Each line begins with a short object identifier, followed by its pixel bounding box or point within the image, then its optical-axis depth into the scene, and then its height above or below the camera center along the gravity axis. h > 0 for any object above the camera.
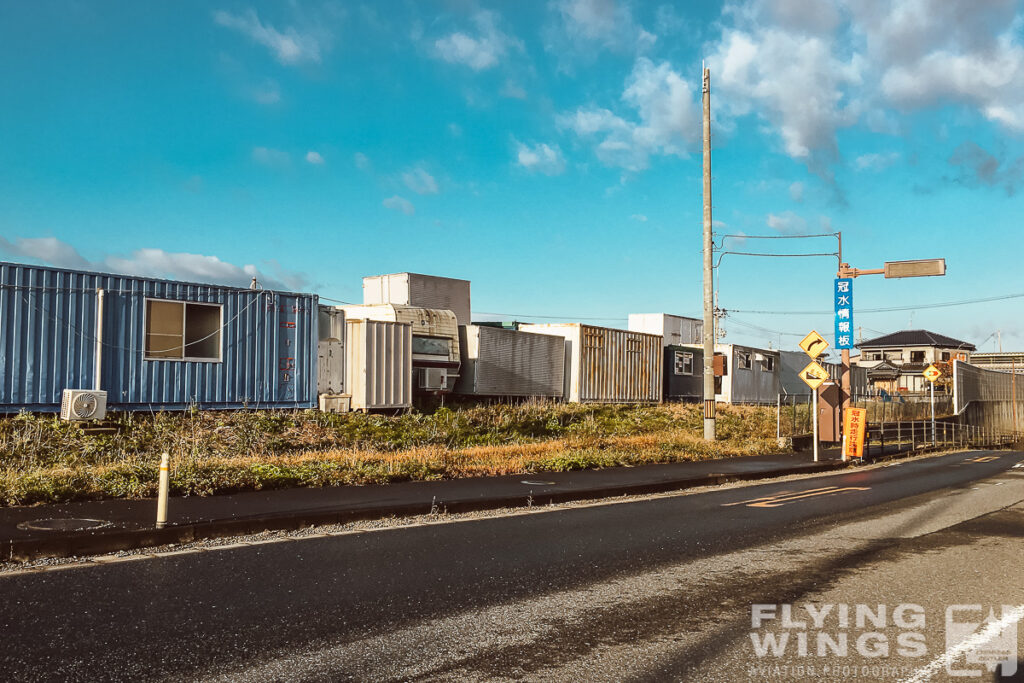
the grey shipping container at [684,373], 36.38 +1.01
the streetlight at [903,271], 21.08 +3.39
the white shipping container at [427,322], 23.06 +2.12
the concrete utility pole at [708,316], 19.81 +1.97
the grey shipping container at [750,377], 38.47 +0.97
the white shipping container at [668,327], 42.28 +3.67
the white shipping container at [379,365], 21.09 +0.76
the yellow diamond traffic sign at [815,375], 19.19 +0.51
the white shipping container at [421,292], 26.28 +3.42
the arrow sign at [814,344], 19.48 +1.28
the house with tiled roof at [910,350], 72.94 +4.68
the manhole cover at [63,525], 7.59 -1.30
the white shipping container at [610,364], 29.72 +1.20
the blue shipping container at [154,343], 15.43 +1.06
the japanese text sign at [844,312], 22.08 +2.34
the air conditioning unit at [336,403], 20.39 -0.26
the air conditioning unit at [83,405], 14.98 -0.26
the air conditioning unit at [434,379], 23.45 +0.42
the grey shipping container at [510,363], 25.56 +1.03
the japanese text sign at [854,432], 20.25 -0.90
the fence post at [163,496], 8.02 -1.05
